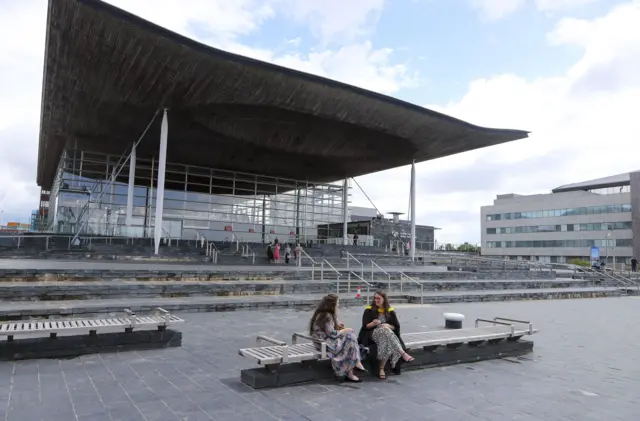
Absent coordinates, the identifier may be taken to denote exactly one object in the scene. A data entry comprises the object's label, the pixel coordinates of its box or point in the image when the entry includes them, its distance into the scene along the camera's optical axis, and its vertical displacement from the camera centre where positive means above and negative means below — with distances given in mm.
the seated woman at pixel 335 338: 5547 -1073
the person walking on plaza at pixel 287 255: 23738 -385
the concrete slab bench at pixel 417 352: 5254 -1343
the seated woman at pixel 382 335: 5875 -1058
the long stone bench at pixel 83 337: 6105 -1347
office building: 67750 +5430
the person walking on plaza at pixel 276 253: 23644 -299
